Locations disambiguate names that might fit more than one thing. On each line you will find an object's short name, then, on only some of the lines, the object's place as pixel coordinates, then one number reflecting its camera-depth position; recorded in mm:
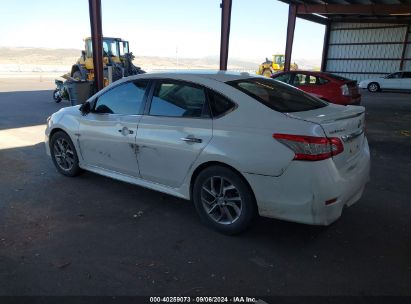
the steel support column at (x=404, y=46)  26986
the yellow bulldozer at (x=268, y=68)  29188
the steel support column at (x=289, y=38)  19891
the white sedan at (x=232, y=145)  3062
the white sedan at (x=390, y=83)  23516
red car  11047
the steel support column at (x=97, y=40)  10474
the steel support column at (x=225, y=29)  13547
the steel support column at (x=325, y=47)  30444
